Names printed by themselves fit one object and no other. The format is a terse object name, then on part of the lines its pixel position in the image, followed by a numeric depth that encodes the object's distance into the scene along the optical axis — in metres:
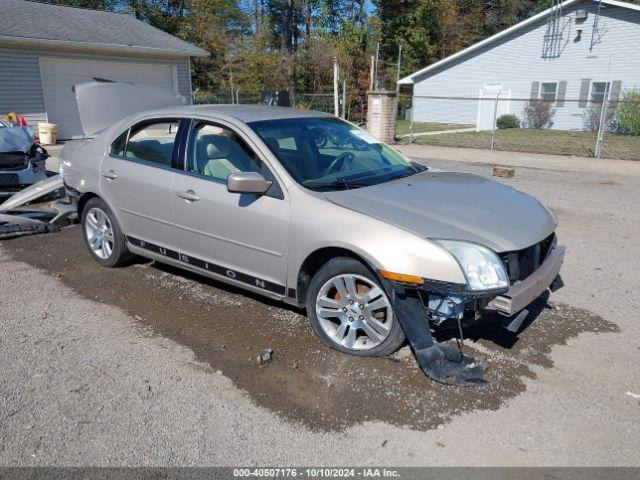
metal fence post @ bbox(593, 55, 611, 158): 14.92
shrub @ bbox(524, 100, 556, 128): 25.86
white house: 24.30
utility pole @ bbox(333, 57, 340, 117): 21.64
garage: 16.72
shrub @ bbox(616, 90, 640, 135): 21.25
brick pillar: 18.44
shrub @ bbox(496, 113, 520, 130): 26.47
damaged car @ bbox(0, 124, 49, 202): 8.14
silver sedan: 3.30
